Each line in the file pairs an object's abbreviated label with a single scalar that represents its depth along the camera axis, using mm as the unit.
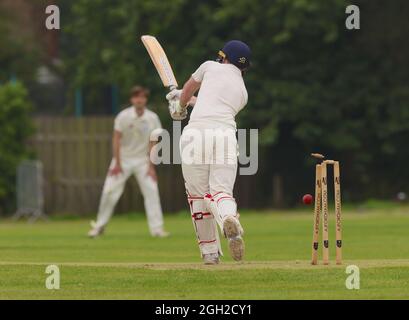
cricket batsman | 13289
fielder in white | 20969
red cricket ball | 13453
